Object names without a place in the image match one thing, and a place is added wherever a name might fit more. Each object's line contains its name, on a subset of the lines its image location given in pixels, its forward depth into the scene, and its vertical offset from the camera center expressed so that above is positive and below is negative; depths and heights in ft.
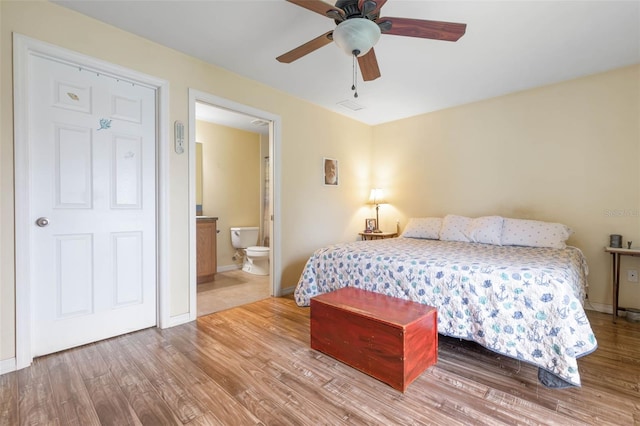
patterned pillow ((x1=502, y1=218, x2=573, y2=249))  9.37 -0.81
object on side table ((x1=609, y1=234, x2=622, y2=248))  9.16 -0.97
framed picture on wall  13.50 +1.67
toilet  14.98 -2.23
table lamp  15.34 +0.52
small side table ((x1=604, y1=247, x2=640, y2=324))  8.68 -1.77
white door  6.66 -0.02
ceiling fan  5.29 +3.43
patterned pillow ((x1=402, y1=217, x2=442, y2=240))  11.97 -0.85
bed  5.40 -1.82
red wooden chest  5.51 -2.58
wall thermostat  8.64 +2.02
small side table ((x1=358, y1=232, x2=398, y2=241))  14.28 -1.36
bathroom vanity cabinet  13.23 -1.93
